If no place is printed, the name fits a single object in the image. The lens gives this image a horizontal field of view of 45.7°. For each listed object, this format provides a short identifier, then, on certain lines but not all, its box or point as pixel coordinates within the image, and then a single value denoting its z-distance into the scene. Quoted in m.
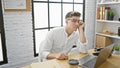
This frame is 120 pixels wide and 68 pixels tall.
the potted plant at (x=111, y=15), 3.38
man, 1.81
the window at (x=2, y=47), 2.47
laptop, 1.33
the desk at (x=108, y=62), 1.40
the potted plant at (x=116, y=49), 1.85
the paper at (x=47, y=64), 1.31
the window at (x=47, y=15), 3.00
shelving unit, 3.36
